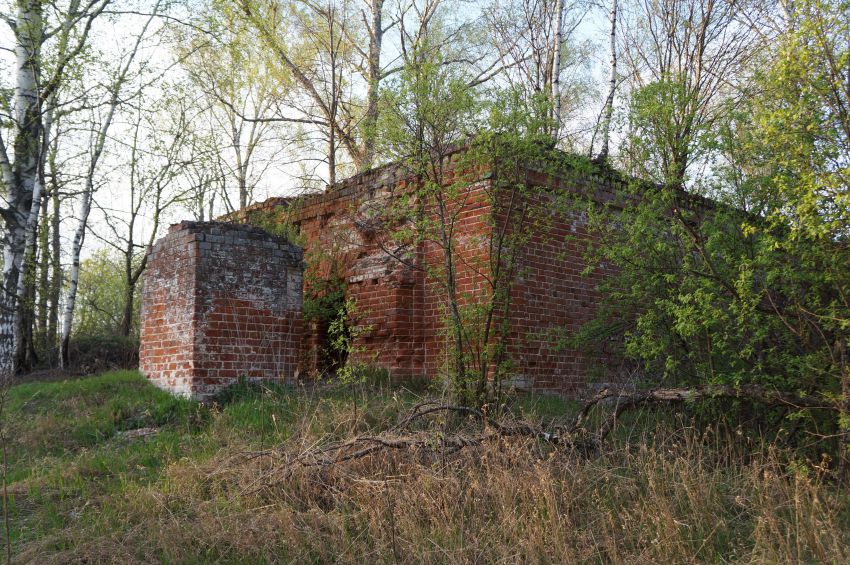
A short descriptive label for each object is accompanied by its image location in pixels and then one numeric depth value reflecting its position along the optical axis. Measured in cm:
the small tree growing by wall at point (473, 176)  646
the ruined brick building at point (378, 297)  783
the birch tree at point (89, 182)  1208
